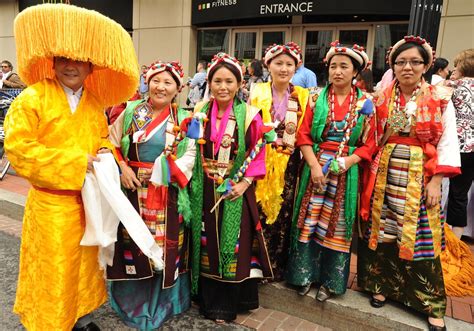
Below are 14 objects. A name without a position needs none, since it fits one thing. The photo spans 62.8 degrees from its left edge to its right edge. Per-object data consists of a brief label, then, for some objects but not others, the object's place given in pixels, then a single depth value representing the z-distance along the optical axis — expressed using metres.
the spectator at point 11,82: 6.30
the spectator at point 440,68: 4.64
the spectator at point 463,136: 3.56
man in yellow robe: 2.12
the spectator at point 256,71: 6.30
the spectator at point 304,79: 4.86
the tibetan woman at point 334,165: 2.60
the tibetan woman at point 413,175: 2.50
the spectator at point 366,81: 4.55
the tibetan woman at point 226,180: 2.60
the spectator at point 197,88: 7.45
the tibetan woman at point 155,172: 2.54
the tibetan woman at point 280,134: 2.83
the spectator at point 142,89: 4.82
